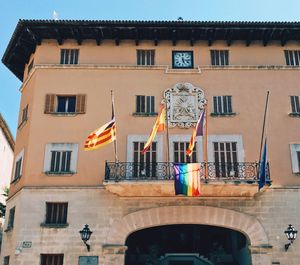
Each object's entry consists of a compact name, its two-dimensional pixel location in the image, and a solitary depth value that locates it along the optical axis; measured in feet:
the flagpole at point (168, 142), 71.93
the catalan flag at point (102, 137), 64.13
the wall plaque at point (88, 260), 66.59
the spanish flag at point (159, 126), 65.21
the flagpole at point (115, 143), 70.49
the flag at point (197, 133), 64.95
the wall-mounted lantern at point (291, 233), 63.98
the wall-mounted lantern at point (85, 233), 64.59
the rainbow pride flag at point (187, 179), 61.52
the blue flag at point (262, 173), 63.31
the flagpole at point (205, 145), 71.82
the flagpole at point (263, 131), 72.31
